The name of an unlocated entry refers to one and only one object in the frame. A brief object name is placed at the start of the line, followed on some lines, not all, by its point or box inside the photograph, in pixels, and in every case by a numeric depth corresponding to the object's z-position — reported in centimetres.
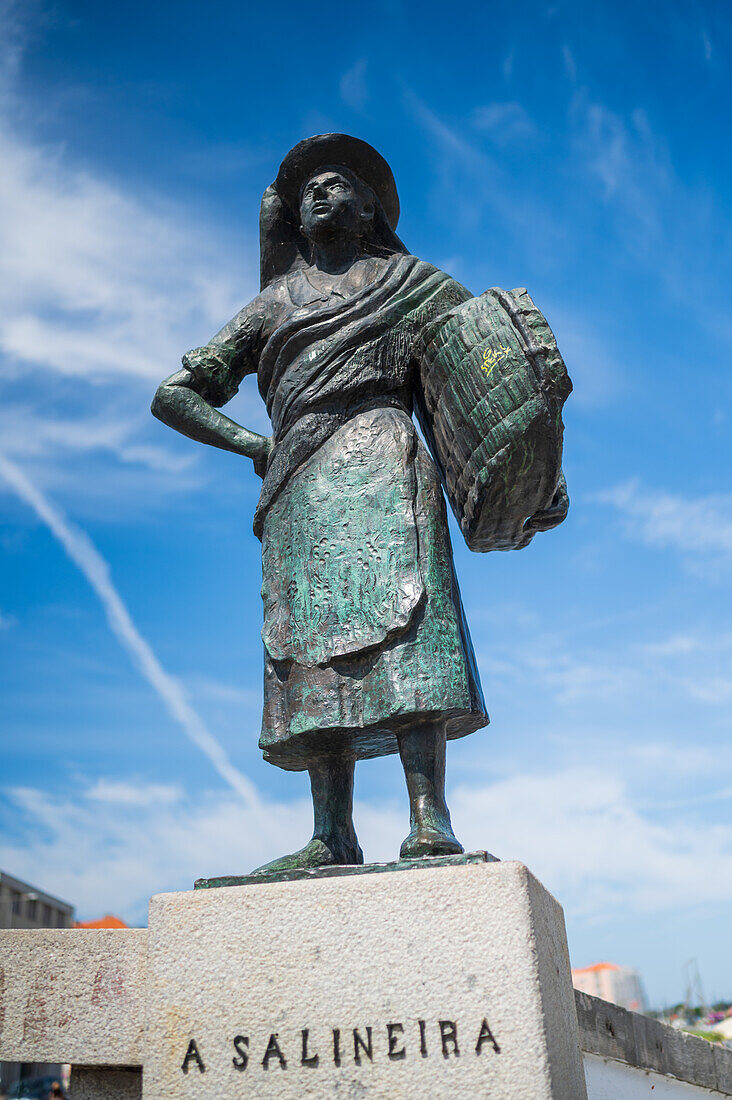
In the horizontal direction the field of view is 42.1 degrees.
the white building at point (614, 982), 3556
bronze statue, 335
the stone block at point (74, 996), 303
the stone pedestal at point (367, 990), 255
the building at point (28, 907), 4059
